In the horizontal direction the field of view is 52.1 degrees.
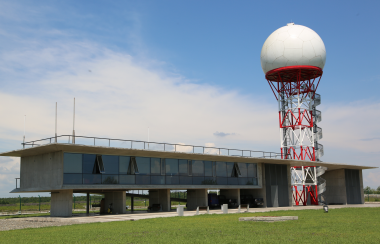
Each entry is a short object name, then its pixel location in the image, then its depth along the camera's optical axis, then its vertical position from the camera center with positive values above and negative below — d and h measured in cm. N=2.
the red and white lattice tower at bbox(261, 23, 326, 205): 4638 +1165
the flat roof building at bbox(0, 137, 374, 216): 2953 +37
